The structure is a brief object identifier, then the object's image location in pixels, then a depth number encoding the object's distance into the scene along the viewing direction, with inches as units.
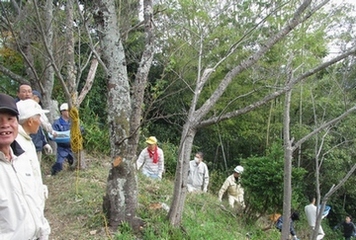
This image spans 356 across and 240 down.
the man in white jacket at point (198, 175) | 323.0
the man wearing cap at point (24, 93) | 171.2
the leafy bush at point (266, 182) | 279.0
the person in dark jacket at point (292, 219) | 328.2
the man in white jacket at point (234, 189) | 319.9
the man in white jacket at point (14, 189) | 73.5
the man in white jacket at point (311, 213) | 357.1
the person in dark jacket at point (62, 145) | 236.7
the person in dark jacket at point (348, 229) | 489.4
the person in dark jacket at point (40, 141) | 197.5
